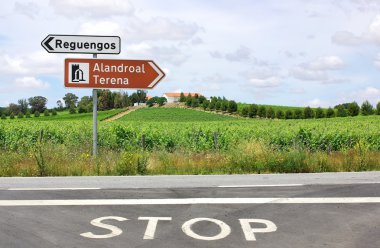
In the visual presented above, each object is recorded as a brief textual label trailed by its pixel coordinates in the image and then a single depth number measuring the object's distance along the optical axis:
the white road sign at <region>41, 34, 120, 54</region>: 13.60
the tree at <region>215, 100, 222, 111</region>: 109.12
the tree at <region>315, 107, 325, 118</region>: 89.44
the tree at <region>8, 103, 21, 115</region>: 121.12
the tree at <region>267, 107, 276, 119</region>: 95.47
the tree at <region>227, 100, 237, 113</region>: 106.44
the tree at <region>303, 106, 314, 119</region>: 91.94
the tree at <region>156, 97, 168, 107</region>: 119.44
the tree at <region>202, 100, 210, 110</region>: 113.62
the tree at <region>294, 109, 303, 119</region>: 91.88
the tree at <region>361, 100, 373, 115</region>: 89.62
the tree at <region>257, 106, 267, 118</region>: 97.09
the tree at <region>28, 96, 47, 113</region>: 126.47
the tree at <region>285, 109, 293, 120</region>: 91.99
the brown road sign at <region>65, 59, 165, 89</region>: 13.85
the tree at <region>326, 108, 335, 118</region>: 88.69
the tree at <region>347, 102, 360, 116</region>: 90.20
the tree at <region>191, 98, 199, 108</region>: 119.88
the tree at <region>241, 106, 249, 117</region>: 100.02
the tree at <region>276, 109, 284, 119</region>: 93.44
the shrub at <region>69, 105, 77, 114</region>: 106.34
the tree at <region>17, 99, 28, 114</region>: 125.97
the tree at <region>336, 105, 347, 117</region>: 88.06
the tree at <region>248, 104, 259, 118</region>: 98.94
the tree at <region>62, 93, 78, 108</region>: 132.15
